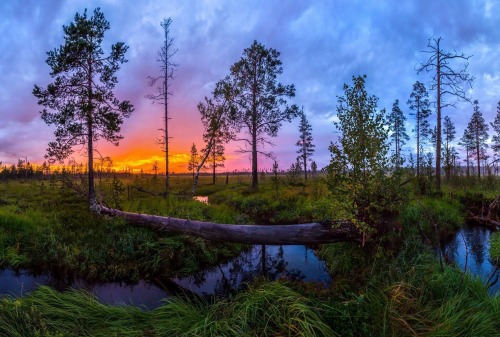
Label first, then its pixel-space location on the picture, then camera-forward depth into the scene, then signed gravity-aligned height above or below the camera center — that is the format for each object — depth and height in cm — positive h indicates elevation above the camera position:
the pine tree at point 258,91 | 3002 +814
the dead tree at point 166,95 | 2575 +674
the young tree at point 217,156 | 5241 +330
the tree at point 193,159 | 6028 +316
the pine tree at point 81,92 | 1878 +528
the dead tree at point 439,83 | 2138 +647
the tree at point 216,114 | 2755 +544
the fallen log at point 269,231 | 841 -175
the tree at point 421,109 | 4321 +927
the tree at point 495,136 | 4892 +560
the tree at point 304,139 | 5884 +653
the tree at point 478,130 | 5403 +727
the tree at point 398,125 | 5319 +860
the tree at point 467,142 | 5646 +523
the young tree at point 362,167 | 810 +15
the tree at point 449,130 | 5810 +786
